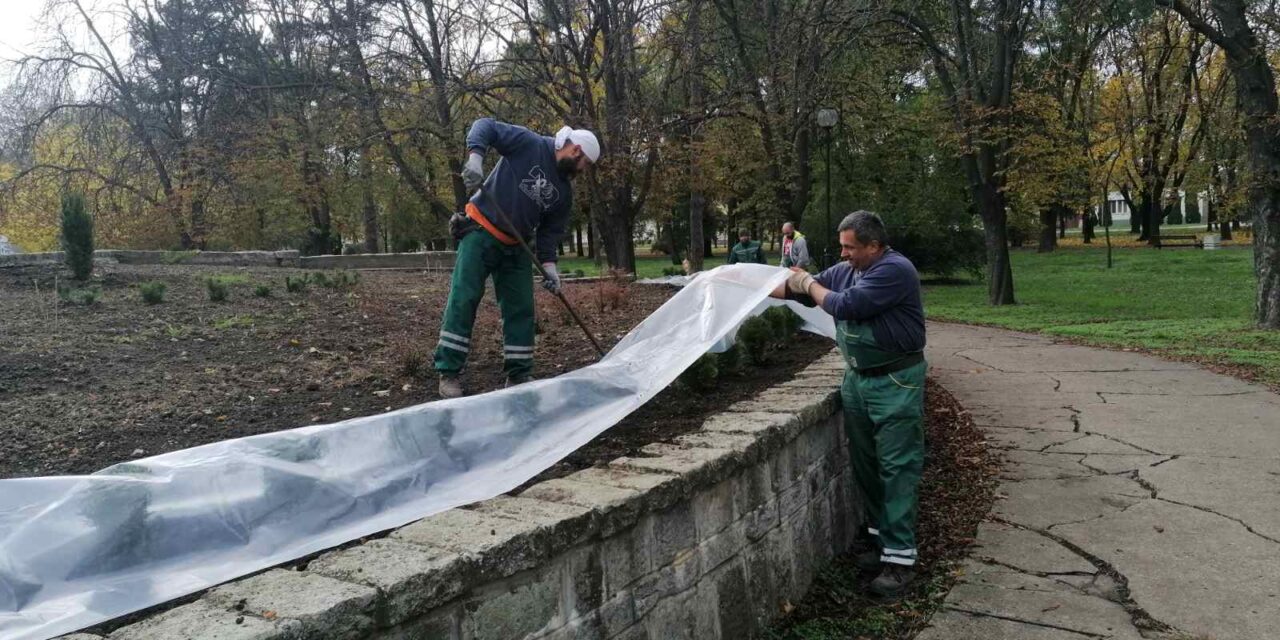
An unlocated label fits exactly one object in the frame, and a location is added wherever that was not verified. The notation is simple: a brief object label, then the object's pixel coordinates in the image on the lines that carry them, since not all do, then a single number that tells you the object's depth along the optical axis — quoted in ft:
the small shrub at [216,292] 26.67
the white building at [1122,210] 236.57
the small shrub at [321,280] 33.06
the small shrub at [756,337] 17.94
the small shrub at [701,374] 14.93
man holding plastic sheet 12.10
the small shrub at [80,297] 24.80
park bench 108.27
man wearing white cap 14.71
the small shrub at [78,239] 30.50
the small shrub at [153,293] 25.49
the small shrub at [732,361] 16.26
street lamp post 50.24
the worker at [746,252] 48.62
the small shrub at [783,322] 19.98
